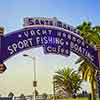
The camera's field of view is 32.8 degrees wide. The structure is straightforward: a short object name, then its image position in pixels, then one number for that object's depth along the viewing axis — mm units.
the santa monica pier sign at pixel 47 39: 14850
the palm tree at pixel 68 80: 39245
